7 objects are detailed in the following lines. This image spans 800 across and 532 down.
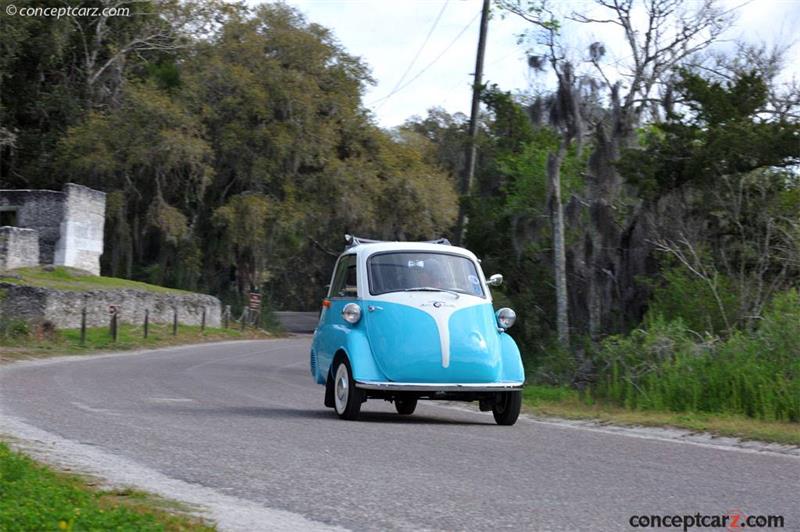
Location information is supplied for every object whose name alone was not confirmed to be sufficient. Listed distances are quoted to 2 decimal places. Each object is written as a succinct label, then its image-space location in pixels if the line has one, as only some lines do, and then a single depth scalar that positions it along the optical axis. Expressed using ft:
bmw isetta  43.57
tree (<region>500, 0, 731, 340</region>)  82.48
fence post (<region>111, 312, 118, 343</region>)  111.75
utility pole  104.06
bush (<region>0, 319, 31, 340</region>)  99.00
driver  46.44
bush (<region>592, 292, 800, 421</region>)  51.72
